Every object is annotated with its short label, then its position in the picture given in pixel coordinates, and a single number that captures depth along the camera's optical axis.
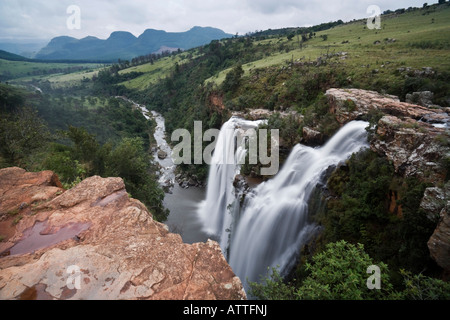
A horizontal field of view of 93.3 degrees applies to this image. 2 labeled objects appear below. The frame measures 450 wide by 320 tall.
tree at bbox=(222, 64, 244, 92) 42.50
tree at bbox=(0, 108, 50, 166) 18.53
